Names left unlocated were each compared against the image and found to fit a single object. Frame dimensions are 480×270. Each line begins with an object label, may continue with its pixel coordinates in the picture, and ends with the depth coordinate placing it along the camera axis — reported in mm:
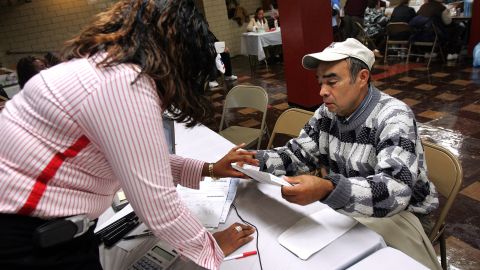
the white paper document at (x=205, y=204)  1253
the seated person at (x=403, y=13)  6277
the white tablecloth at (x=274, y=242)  980
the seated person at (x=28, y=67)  3154
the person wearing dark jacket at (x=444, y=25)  5523
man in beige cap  1096
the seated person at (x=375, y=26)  7355
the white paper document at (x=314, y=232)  1023
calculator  1056
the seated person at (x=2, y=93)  4515
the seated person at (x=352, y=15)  6945
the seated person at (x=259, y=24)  7117
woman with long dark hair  709
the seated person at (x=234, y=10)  9023
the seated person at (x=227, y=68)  6818
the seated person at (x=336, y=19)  7230
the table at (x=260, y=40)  6777
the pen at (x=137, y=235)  1241
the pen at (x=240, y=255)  1039
